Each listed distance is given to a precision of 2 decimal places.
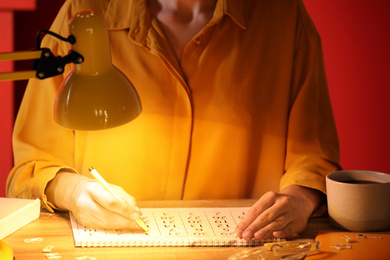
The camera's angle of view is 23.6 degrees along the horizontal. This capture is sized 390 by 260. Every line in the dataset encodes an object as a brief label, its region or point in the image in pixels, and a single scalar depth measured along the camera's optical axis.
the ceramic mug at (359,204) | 1.40
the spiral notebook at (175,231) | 1.36
